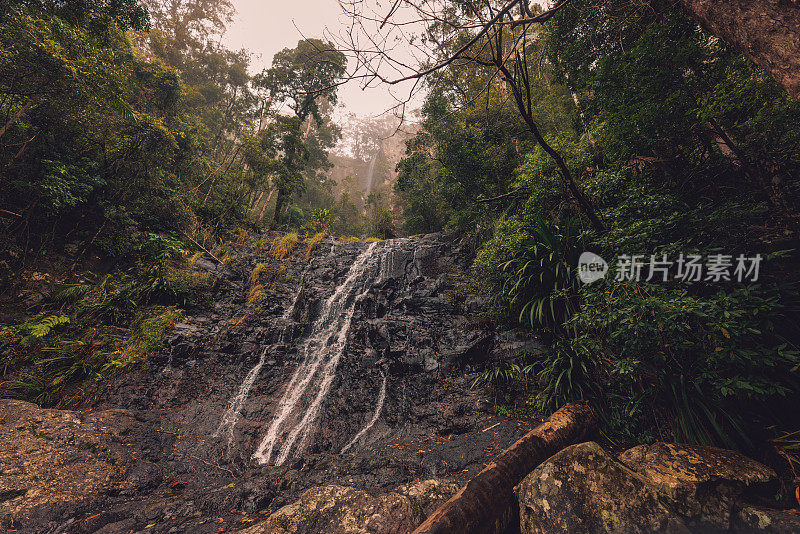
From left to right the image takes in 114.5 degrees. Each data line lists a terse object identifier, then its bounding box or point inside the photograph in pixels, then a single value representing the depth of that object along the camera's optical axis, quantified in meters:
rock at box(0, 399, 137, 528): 2.35
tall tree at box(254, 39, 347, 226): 12.85
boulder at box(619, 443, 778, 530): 1.78
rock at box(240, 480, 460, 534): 1.88
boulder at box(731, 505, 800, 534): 1.67
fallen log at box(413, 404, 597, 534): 1.62
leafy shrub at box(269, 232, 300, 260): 9.70
